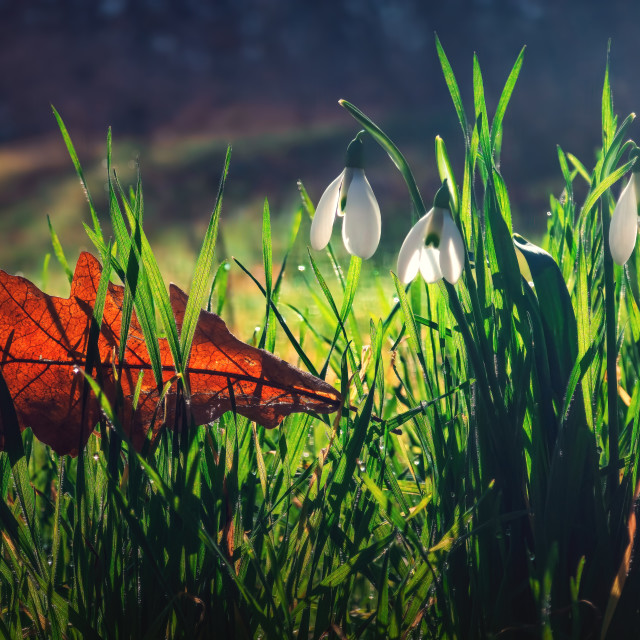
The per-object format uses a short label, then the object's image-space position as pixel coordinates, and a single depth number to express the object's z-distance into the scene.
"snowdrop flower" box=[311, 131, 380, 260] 0.62
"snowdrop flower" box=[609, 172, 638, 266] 0.60
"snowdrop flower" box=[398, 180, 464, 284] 0.60
